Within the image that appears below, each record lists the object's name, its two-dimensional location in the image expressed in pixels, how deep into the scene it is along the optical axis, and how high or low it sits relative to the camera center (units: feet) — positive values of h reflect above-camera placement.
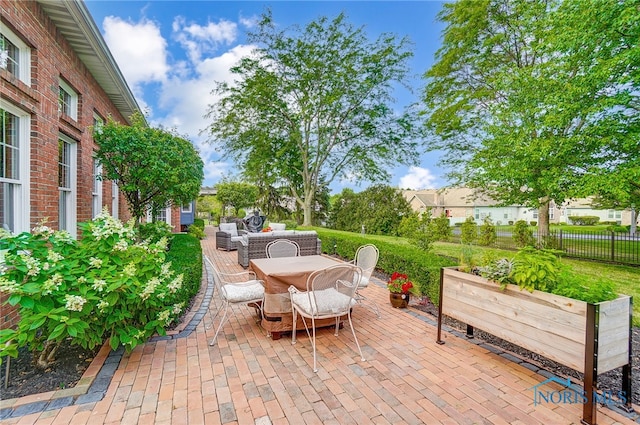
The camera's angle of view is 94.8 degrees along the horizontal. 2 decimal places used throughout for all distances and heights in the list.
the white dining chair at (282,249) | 17.15 -2.50
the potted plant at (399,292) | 14.93 -4.27
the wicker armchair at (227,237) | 34.86 -3.65
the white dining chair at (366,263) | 14.55 -2.92
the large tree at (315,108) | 51.47 +18.62
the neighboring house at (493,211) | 110.42 -0.29
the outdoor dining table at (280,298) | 11.50 -3.59
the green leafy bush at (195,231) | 45.42 -3.97
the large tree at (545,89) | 23.02 +11.12
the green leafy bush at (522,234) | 39.11 -3.20
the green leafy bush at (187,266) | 14.22 -3.42
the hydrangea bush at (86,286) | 7.72 -2.31
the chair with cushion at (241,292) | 11.64 -3.50
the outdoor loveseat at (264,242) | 25.39 -3.20
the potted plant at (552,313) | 6.84 -2.74
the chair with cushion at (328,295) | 10.23 -3.40
